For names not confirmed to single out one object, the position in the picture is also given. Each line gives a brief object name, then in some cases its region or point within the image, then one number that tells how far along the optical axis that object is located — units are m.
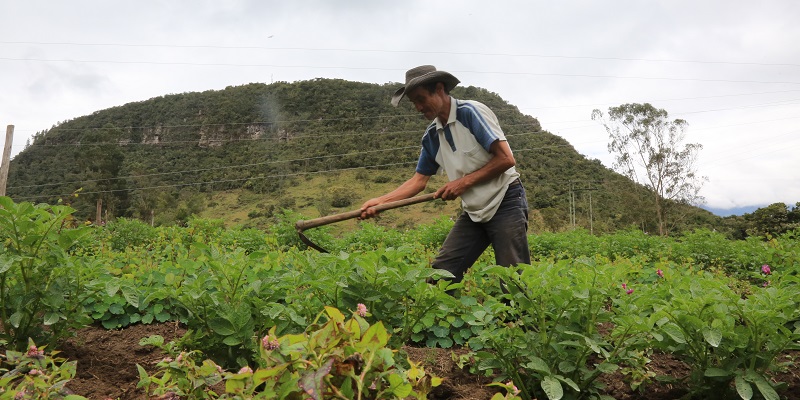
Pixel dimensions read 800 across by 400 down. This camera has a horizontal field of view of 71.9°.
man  3.60
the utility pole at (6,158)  17.48
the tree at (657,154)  39.22
